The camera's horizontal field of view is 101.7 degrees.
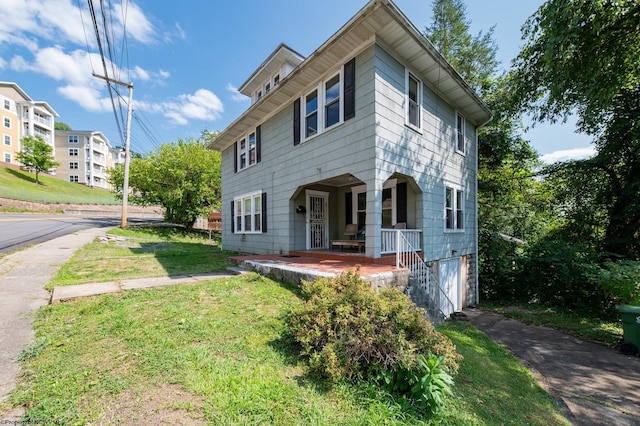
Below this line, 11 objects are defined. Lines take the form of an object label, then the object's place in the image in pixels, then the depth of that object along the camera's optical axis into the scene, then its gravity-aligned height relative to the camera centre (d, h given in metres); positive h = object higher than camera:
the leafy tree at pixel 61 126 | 67.59 +23.67
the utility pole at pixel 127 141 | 16.52 +4.77
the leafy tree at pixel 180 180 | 18.36 +2.59
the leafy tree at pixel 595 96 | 5.83 +3.72
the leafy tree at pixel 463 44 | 14.12 +9.33
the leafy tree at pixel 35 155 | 33.25 +7.81
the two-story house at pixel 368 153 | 6.04 +1.86
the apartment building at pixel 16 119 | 36.38 +14.41
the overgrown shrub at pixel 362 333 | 2.61 -1.32
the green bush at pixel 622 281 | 6.22 -1.66
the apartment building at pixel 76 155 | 45.94 +10.69
